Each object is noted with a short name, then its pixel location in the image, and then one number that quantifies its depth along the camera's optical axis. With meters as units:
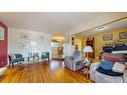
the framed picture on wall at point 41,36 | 5.13
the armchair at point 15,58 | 3.61
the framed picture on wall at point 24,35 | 4.51
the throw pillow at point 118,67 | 1.88
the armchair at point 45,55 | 4.97
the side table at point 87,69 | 2.66
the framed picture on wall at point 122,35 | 2.62
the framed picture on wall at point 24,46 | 4.53
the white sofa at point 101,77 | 1.72
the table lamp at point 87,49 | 2.65
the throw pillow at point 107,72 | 1.86
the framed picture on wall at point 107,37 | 2.90
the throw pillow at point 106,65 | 2.18
